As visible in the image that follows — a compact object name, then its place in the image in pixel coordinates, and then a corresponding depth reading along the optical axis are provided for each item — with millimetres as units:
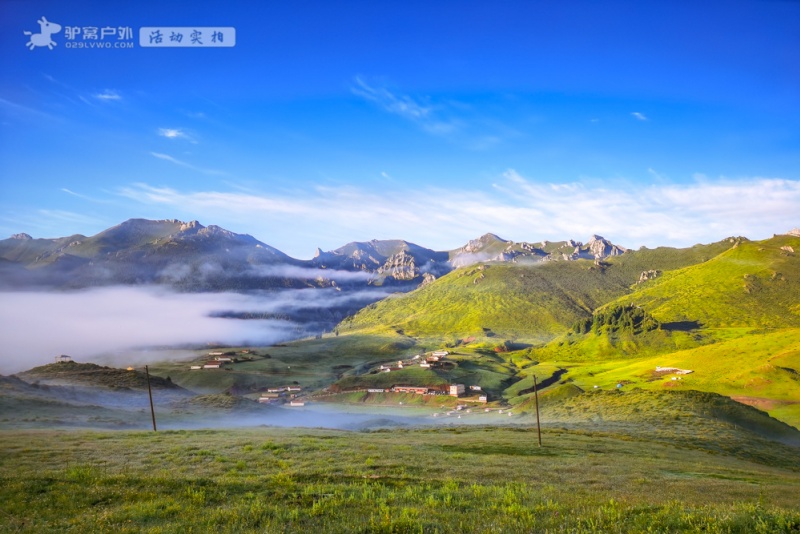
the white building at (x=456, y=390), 168625
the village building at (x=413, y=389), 172250
